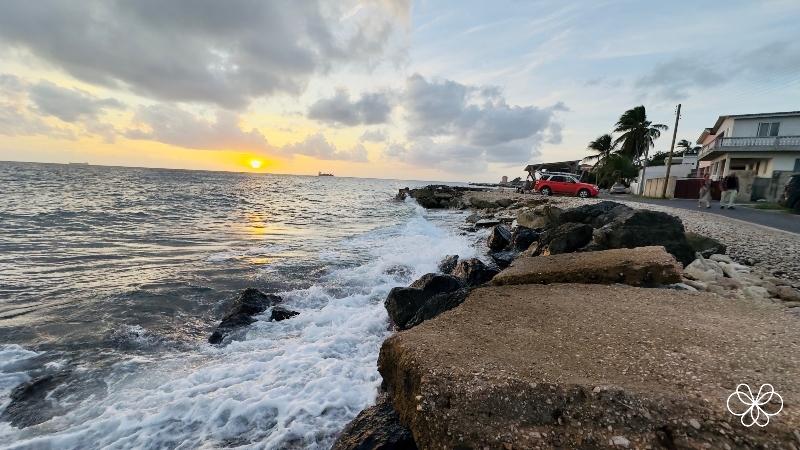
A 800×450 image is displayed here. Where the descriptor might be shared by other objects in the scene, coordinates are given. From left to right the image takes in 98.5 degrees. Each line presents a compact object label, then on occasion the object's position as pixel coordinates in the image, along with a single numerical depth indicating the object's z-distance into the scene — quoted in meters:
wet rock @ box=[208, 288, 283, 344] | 5.41
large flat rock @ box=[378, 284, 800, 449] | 1.93
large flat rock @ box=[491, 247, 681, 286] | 4.60
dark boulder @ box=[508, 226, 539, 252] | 9.97
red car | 25.31
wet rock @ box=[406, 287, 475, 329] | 4.37
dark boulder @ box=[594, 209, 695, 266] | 6.18
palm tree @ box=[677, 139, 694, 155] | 67.00
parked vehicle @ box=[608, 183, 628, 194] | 41.38
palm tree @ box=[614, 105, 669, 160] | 41.41
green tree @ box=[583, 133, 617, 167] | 48.88
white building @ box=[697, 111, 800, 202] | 24.19
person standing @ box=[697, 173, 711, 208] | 16.22
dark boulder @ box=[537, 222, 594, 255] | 7.01
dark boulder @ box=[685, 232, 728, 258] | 6.81
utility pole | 26.07
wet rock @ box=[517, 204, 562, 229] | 11.93
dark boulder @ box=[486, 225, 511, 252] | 10.95
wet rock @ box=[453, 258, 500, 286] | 6.56
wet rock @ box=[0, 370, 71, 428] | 3.51
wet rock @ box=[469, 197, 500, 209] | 23.75
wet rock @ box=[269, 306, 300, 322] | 5.80
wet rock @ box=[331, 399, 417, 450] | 2.52
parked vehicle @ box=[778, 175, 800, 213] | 14.91
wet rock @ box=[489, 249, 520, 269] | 8.87
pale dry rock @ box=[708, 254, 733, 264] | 6.31
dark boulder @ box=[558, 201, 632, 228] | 9.14
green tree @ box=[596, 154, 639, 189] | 43.62
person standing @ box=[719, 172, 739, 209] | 16.14
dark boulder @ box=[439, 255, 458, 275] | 8.42
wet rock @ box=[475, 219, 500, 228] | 16.05
